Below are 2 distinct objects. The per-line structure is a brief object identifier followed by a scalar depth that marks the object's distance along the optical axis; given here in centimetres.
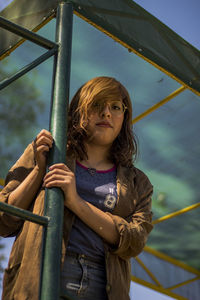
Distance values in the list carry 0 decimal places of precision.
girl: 270
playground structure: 267
